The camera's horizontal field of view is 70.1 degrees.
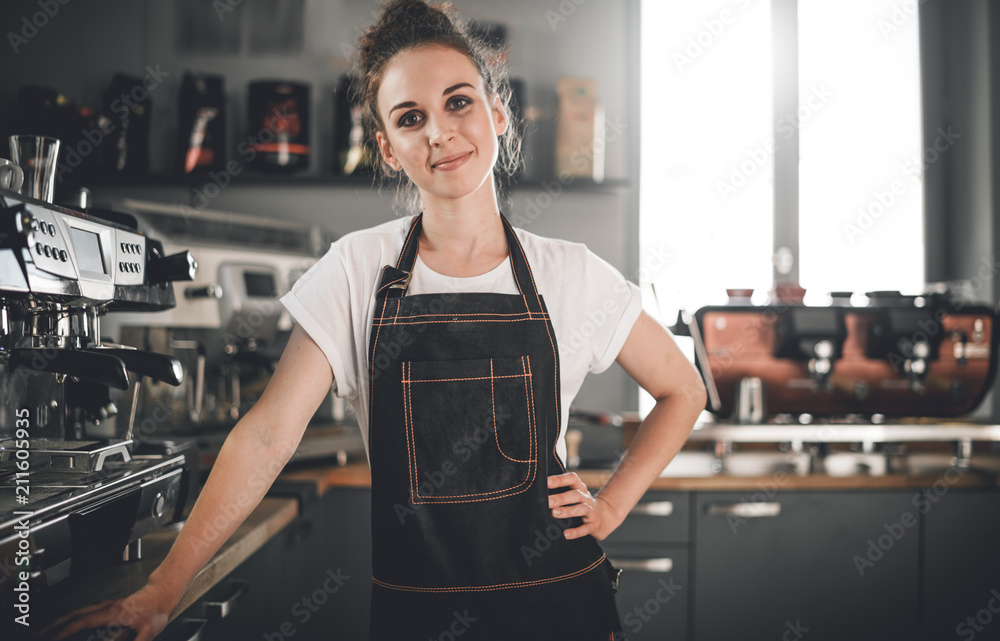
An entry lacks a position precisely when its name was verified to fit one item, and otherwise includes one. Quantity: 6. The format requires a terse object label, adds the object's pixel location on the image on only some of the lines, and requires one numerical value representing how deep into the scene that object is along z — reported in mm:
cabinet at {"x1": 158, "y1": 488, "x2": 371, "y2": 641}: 1828
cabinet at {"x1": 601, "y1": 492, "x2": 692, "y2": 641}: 1926
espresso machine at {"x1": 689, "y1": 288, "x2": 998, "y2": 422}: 2096
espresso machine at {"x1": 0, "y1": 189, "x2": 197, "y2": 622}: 806
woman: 1013
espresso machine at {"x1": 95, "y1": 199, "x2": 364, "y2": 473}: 1709
